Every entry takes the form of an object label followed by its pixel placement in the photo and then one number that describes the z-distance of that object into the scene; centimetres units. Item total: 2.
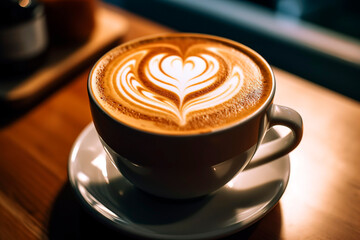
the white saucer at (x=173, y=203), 43
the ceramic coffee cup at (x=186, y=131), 40
